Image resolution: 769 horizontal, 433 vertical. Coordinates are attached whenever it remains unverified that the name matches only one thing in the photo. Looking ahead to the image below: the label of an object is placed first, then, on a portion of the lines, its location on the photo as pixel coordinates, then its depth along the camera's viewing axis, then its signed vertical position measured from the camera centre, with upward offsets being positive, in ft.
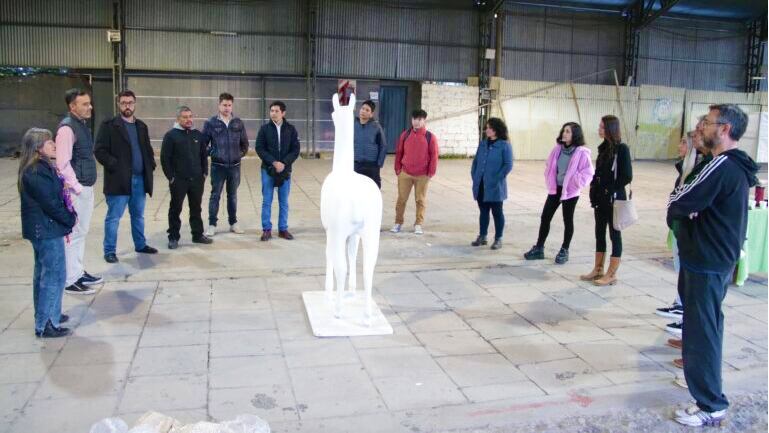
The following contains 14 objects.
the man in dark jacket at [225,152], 26.89 -0.62
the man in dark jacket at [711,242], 12.23 -1.84
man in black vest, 18.74 -1.07
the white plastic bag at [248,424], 11.05 -4.97
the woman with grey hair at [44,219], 14.99 -2.01
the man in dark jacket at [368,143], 27.61 -0.12
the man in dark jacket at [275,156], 26.89 -0.75
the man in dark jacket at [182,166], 25.00 -1.16
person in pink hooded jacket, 22.95 -1.15
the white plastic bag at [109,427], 10.83 -4.92
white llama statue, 16.29 -1.72
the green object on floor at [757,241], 21.88 -3.16
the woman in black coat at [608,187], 21.30 -1.42
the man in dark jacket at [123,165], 22.27 -1.03
